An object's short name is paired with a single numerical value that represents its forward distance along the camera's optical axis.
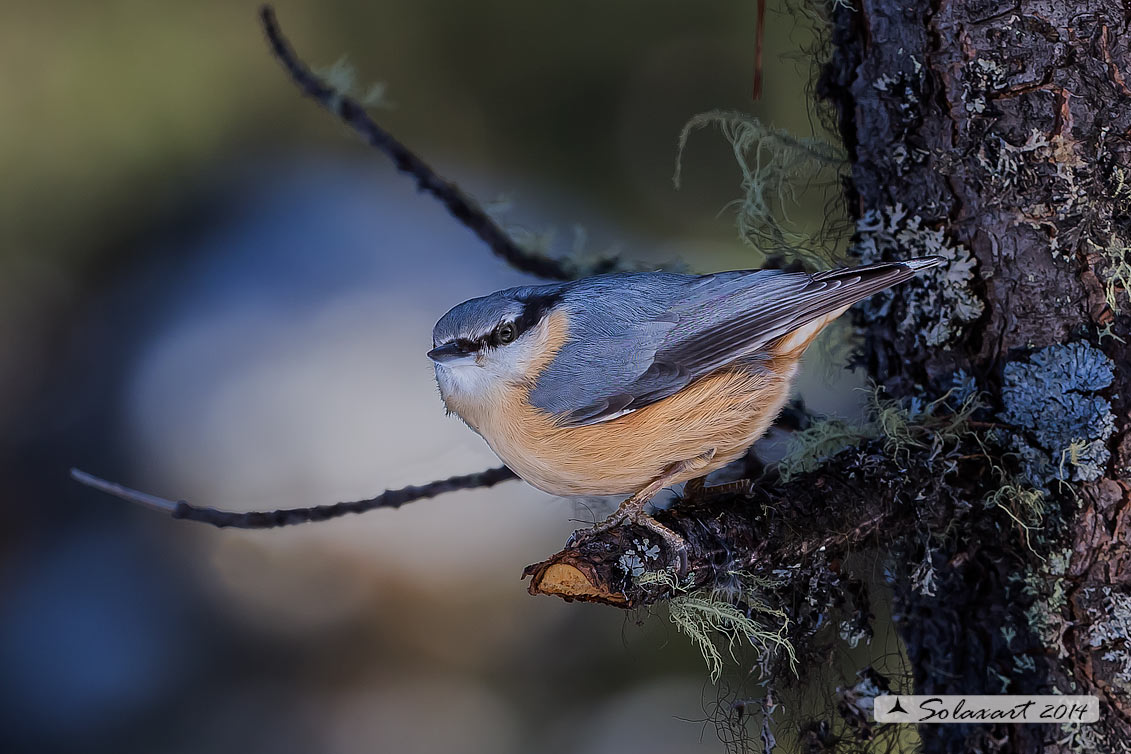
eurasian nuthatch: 4.34
